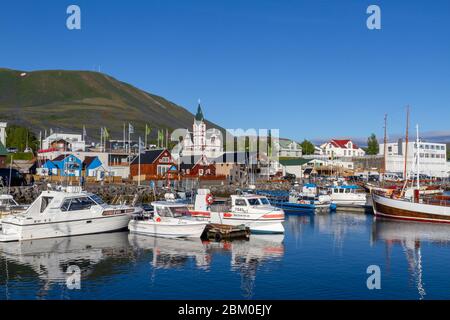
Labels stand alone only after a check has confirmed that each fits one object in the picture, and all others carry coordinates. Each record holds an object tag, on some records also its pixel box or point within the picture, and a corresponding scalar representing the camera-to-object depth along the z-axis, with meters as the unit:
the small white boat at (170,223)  36.97
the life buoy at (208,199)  42.06
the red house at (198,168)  91.94
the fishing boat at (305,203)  59.03
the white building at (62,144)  98.06
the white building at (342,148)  160.62
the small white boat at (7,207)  39.07
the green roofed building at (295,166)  119.31
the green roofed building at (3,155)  71.25
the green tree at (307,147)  168.75
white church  116.06
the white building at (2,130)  106.87
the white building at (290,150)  154.88
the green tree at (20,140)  130.88
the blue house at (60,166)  78.56
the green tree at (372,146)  170.66
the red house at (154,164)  85.44
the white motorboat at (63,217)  35.28
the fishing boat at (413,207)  49.45
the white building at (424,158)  134.38
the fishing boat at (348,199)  61.81
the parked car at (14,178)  64.15
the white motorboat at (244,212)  39.53
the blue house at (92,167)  84.62
